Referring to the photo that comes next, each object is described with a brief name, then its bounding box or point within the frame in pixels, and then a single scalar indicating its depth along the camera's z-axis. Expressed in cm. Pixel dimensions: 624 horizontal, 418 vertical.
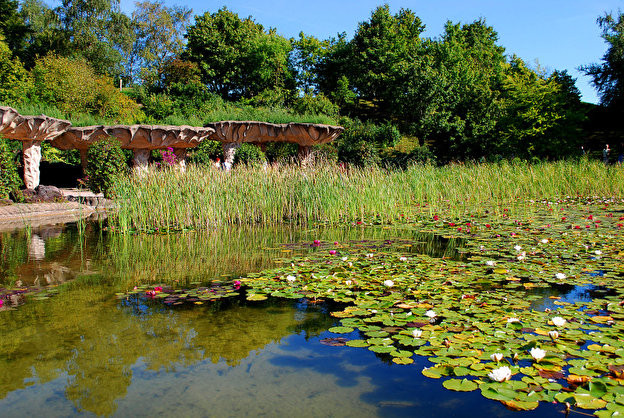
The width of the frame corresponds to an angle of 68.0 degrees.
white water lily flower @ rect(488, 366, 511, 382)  204
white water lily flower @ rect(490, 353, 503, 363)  220
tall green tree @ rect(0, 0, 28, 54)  2520
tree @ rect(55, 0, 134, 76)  2902
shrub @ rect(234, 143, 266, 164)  1550
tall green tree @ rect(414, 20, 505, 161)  2168
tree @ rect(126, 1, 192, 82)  3341
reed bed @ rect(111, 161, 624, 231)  773
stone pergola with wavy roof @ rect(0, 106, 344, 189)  1206
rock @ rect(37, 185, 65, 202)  1140
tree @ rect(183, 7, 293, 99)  2581
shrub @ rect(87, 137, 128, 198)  1188
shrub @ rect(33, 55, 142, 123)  1980
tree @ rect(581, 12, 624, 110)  2181
